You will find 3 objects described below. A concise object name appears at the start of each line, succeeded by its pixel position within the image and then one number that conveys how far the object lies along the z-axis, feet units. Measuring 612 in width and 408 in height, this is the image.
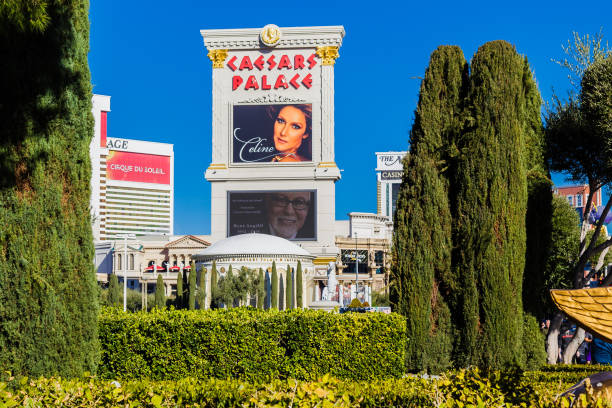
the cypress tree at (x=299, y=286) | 170.97
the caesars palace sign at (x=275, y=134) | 263.49
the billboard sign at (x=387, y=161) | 622.95
